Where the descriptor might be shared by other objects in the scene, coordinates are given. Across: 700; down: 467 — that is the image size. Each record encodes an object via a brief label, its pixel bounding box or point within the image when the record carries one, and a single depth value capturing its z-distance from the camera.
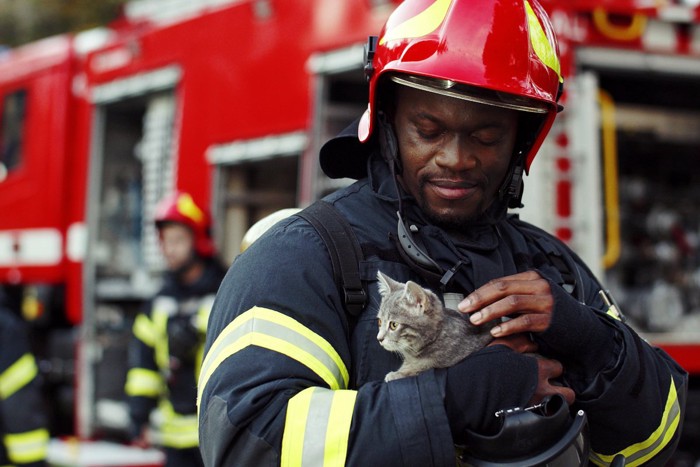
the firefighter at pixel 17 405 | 3.90
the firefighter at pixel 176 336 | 4.32
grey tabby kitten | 1.52
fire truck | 4.08
